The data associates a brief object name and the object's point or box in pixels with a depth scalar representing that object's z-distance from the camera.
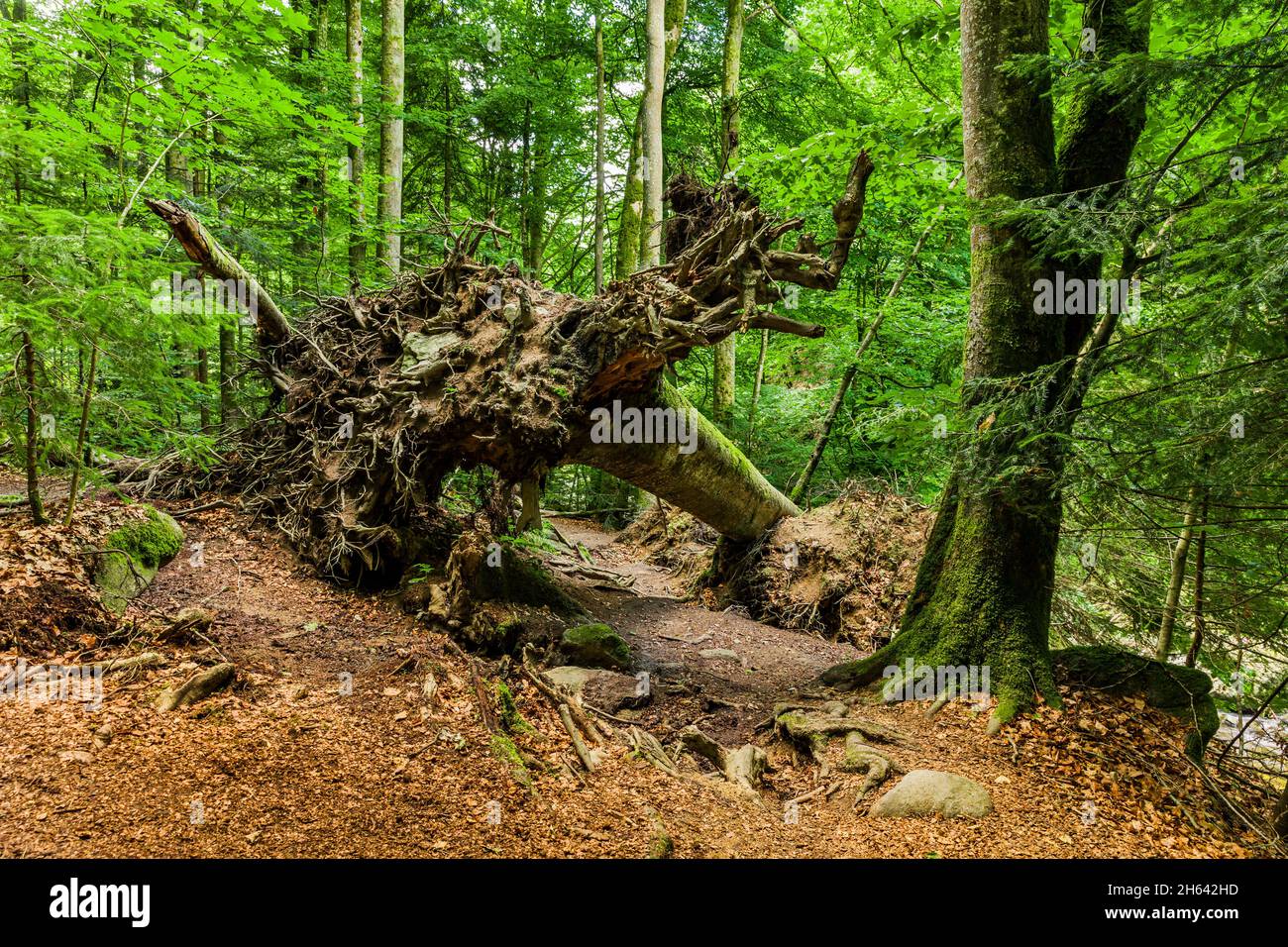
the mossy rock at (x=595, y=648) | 5.42
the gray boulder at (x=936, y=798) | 3.29
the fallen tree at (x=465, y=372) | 5.41
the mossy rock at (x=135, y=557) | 3.91
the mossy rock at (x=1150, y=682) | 4.07
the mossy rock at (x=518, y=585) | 5.89
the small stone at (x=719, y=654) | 6.54
